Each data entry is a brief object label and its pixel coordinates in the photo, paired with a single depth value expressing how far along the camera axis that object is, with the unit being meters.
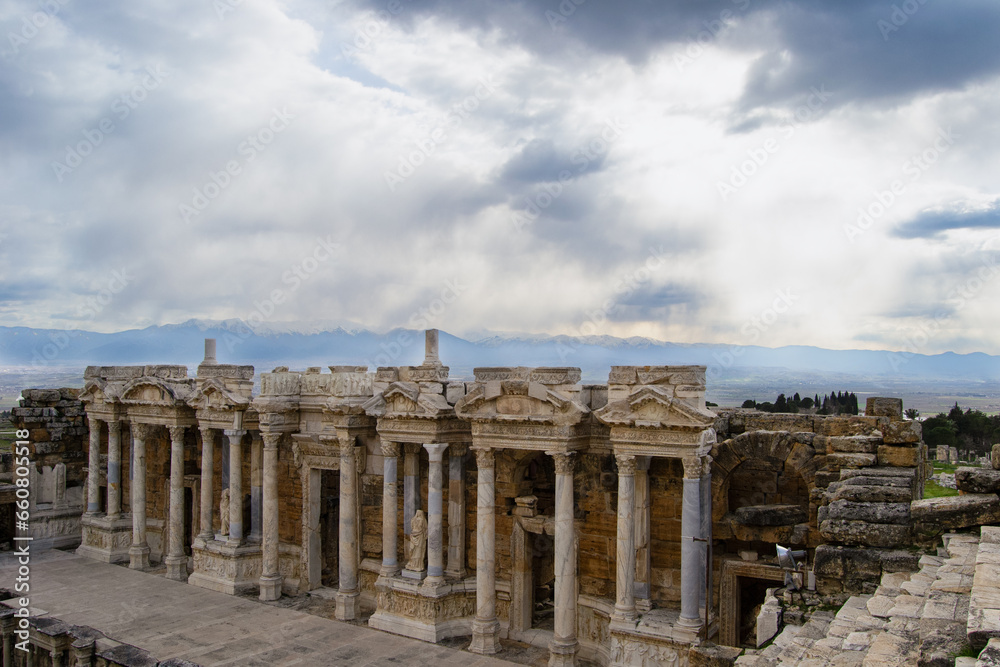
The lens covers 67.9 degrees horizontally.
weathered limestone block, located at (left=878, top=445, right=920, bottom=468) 13.80
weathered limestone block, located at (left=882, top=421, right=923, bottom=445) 13.85
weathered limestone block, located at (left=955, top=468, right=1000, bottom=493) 10.28
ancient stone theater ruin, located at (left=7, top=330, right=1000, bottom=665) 13.74
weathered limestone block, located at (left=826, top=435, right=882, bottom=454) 14.41
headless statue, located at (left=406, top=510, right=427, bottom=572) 18.28
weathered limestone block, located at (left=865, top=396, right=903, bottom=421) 15.02
